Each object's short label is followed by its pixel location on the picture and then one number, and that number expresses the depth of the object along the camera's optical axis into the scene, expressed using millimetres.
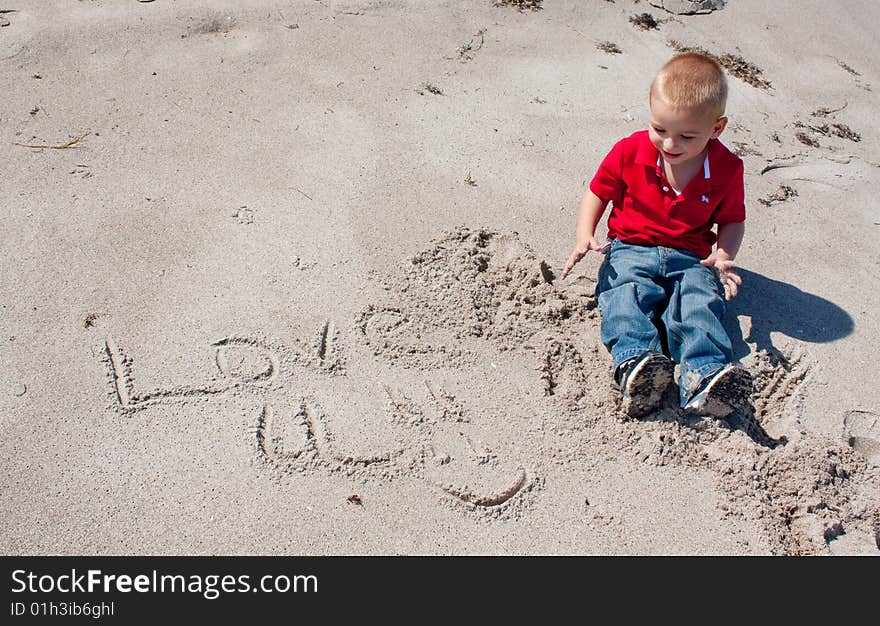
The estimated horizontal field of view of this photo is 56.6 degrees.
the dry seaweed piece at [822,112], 4578
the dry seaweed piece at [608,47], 4844
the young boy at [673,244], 2717
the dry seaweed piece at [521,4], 5086
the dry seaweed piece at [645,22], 5102
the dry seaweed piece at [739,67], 4773
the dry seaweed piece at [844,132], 4422
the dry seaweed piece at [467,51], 4609
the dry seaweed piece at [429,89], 4297
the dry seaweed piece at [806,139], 4297
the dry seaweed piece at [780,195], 3871
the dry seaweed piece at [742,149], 4143
